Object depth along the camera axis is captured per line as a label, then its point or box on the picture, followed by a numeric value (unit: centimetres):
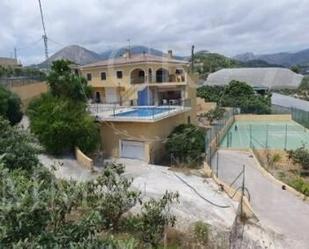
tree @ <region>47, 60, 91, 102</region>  1289
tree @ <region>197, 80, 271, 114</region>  2467
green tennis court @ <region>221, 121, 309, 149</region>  1636
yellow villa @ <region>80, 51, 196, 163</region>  1603
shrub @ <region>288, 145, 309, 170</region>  1310
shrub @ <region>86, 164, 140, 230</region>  587
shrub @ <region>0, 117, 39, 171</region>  702
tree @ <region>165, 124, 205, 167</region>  1288
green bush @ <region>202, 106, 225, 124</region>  2126
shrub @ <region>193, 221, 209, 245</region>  647
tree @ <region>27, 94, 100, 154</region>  1178
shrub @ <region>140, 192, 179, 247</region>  569
